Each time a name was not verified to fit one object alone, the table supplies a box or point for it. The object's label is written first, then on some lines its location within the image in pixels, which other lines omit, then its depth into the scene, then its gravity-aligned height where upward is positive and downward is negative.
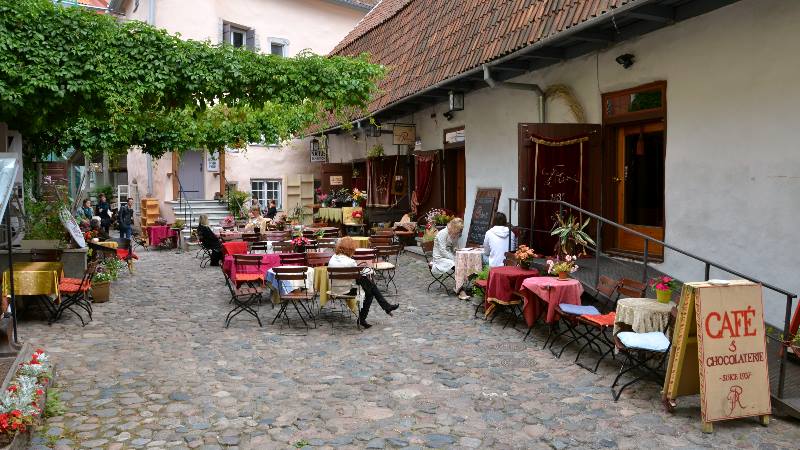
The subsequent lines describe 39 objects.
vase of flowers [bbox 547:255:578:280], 7.70 -0.87
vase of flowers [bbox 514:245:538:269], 8.52 -0.79
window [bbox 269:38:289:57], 25.14 +6.15
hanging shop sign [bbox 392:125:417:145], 16.05 +1.63
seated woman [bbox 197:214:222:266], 14.14 -0.92
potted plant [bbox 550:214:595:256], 8.73 -0.54
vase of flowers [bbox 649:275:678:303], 6.16 -0.91
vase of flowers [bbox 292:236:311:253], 12.11 -0.89
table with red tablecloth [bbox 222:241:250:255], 11.79 -0.93
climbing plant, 6.98 +1.65
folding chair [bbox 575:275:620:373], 6.47 -1.29
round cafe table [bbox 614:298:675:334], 6.00 -1.14
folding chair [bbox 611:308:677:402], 5.50 -1.31
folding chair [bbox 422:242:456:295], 10.91 -1.41
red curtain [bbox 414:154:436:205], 15.23 +0.50
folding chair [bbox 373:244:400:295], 10.59 -1.14
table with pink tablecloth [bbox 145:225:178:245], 19.02 -1.04
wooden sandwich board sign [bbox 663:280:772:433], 4.95 -1.24
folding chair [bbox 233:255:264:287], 9.37 -1.16
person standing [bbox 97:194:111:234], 20.64 -0.47
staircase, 21.63 -0.40
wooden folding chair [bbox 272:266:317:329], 8.13 -1.19
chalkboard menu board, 12.28 -0.31
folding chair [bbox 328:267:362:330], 8.35 -1.02
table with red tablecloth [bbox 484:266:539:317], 8.19 -1.13
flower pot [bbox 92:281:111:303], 10.17 -1.50
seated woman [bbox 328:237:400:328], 8.41 -1.14
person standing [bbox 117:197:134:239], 18.66 -0.66
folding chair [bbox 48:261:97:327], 8.71 -1.33
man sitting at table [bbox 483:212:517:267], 9.32 -0.66
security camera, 8.64 +1.90
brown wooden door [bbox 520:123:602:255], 9.48 +0.43
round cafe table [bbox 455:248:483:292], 10.09 -1.05
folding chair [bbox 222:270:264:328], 8.73 -1.54
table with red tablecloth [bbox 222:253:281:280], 9.98 -1.03
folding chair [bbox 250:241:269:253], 11.91 -0.92
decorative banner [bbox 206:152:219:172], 23.14 +1.32
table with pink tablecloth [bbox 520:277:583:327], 7.29 -1.09
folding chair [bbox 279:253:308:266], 9.64 -0.93
